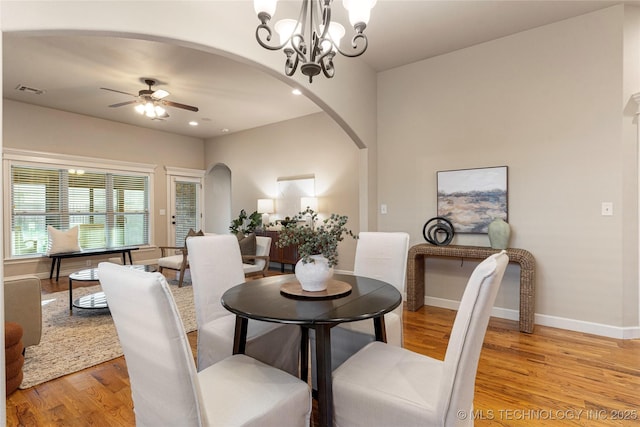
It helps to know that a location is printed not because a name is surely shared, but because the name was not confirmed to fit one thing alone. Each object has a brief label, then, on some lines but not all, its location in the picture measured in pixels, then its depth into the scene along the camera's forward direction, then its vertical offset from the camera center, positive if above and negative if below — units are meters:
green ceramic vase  3.22 -0.21
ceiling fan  4.14 +1.45
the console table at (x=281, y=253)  5.45 -0.71
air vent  4.49 +1.75
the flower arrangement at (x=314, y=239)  1.71 -0.14
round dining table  1.37 -0.44
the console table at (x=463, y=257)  3.00 -0.58
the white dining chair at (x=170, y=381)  0.98 -0.57
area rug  2.36 -1.13
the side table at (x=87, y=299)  3.40 -0.98
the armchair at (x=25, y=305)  2.33 -0.69
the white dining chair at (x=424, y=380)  1.09 -0.70
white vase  1.72 -0.33
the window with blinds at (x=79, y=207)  5.33 +0.11
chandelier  1.87 +1.15
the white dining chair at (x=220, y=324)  1.88 -0.68
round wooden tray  1.66 -0.43
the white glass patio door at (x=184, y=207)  7.21 +0.13
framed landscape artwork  3.42 +0.17
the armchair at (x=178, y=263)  4.75 -0.77
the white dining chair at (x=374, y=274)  1.99 -0.46
